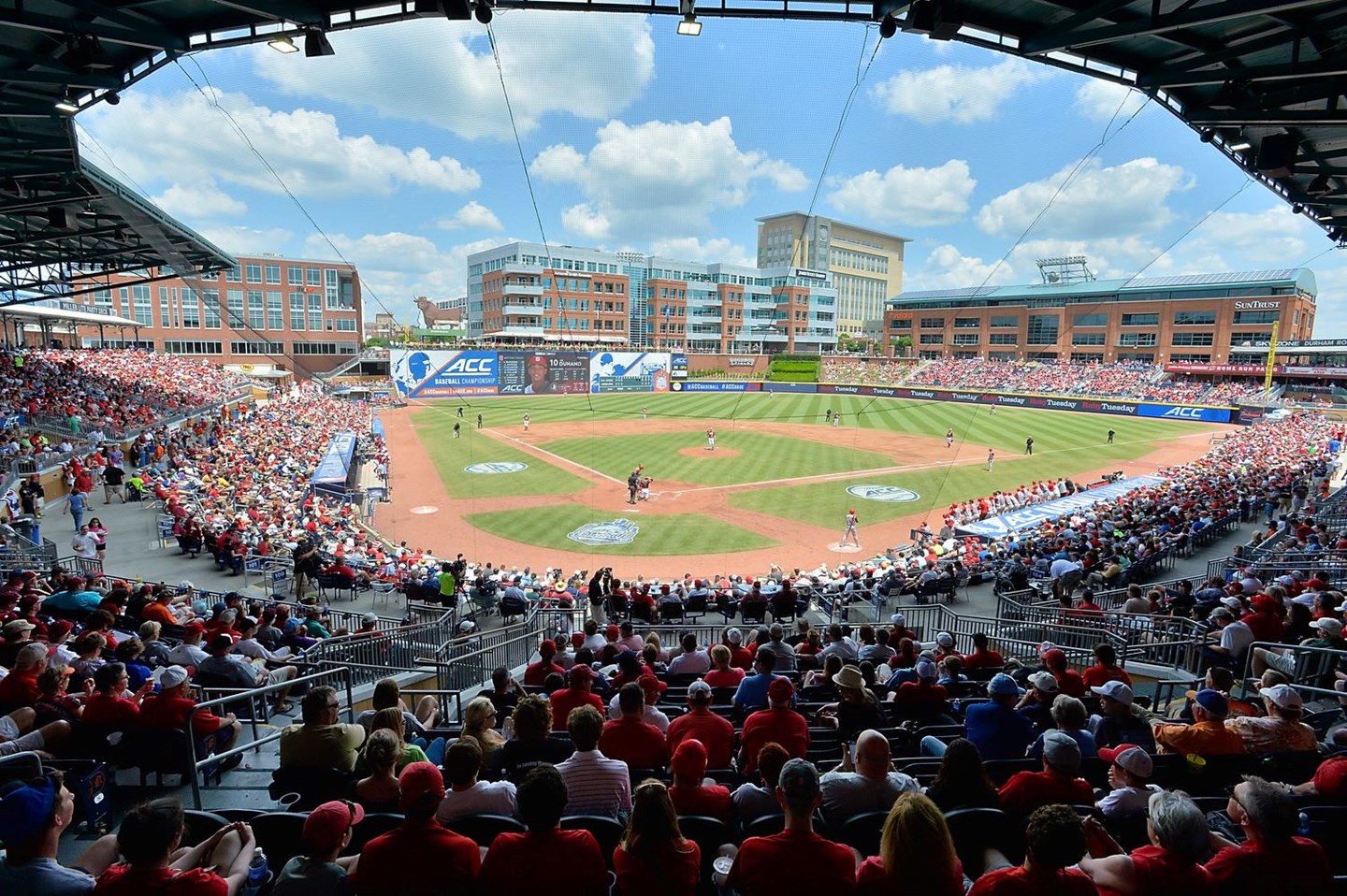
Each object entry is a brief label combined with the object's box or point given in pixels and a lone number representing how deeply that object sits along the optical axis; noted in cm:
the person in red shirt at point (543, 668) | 727
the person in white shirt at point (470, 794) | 377
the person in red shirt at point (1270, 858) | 318
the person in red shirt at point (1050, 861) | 285
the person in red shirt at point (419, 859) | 317
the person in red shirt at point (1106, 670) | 663
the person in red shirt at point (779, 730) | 502
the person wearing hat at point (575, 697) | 584
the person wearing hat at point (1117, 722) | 546
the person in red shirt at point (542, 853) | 314
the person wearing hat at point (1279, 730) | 520
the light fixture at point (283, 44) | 940
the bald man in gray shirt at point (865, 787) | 403
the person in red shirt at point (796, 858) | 309
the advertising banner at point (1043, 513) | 2184
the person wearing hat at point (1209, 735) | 516
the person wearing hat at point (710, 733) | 502
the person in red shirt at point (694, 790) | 399
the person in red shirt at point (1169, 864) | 311
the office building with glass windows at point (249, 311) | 6675
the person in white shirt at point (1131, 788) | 412
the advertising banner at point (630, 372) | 7750
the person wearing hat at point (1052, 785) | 404
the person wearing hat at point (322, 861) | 318
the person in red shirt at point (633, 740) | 493
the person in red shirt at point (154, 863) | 294
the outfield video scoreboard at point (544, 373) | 7169
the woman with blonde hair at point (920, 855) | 295
